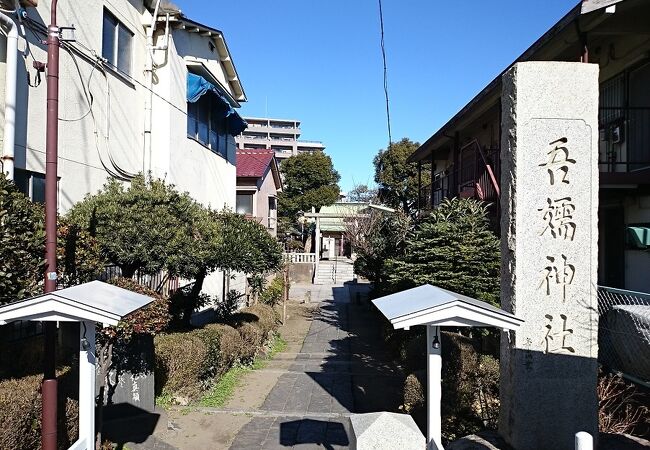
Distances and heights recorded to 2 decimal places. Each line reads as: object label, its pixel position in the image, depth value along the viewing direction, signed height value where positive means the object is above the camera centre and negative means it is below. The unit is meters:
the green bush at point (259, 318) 13.04 -2.49
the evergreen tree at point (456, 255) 9.62 -0.44
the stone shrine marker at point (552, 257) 5.48 -0.26
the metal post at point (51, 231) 4.83 -0.03
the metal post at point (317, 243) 34.06 -0.81
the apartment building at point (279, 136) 82.38 +16.94
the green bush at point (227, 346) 10.34 -2.55
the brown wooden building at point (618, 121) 8.32 +2.27
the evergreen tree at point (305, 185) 46.03 +4.40
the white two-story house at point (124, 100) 7.88 +2.91
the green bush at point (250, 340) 11.86 -2.76
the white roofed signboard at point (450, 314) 4.37 -0.73
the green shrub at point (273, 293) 19.16 -2.55
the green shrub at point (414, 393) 7.02 -2.33
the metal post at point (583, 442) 2.67 -1.13
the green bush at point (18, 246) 4.95 -0.19
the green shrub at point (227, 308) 13.13 -2.17
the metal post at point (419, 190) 20.29 +1.72
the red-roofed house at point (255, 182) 25.94 +2.64
